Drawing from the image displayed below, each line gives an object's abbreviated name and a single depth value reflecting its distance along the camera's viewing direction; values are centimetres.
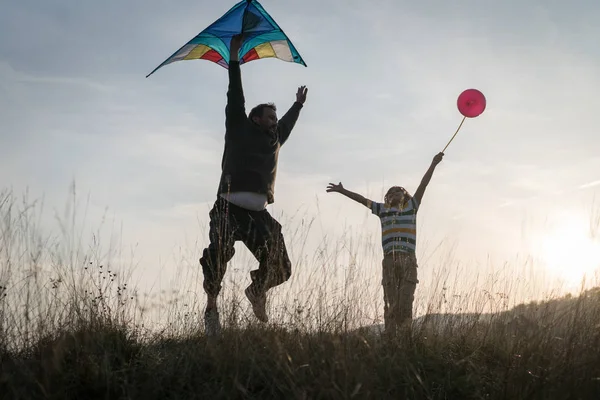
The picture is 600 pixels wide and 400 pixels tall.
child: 561
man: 460
